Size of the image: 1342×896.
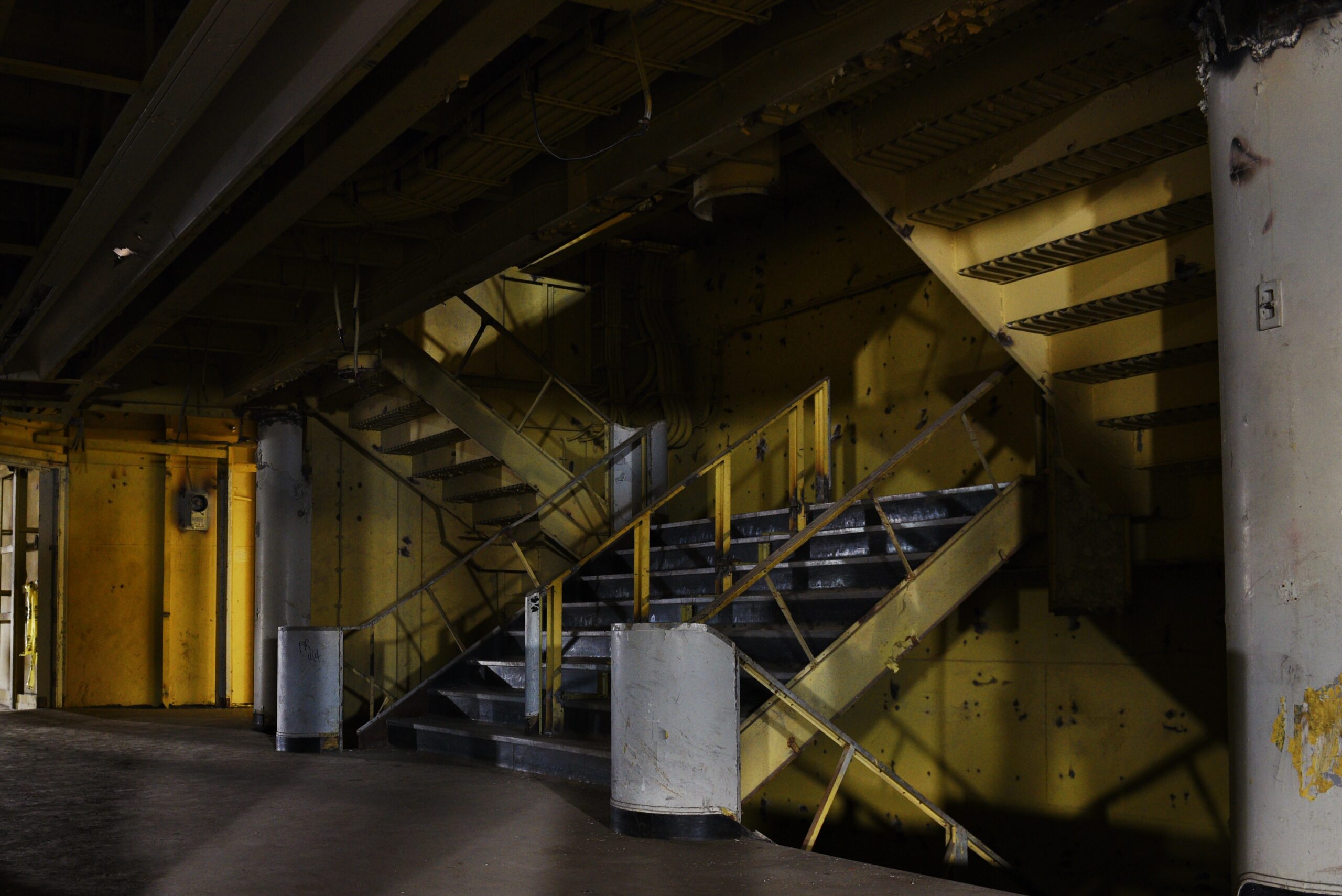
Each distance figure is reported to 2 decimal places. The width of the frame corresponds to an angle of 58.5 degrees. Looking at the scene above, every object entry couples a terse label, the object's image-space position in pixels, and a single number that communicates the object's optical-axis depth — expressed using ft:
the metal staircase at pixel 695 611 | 20.25
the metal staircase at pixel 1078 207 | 14.49
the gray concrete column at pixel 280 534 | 31.48
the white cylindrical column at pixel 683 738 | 14.79
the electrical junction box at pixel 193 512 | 41.63
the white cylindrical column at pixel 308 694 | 25.05
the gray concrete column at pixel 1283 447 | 10.50
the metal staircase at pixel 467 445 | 27.96
